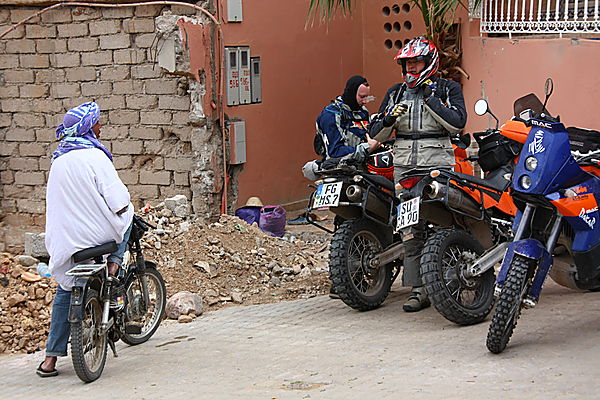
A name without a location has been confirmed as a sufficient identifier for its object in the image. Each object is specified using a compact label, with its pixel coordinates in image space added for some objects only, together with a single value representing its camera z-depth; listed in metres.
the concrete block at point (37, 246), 11.96
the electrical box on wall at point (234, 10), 15.79
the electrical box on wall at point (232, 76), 15.86
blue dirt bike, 7.86
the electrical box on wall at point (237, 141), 15.85
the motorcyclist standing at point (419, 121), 9.78
